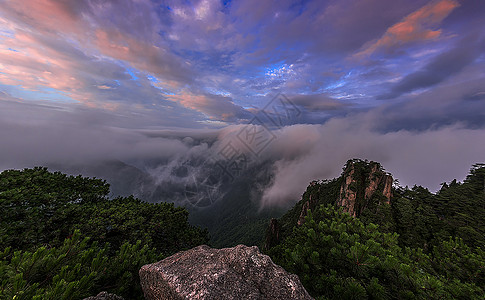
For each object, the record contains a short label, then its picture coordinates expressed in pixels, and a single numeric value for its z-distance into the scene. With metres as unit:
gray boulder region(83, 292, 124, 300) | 4.19
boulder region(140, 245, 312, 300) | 3.73
